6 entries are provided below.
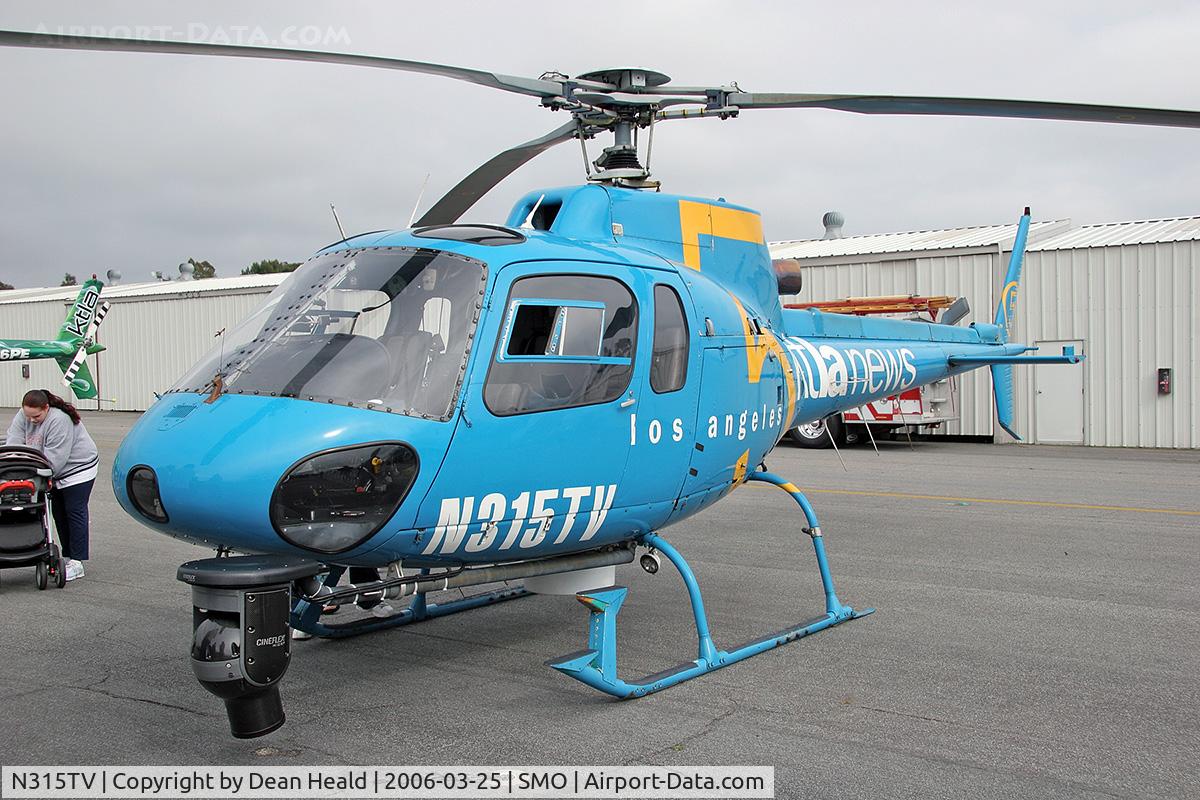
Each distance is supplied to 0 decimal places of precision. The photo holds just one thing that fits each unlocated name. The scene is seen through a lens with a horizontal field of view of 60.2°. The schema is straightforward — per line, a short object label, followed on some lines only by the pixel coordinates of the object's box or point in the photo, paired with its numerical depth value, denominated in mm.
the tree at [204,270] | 72850
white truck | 18859
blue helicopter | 4234
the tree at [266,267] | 56009
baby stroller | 7887
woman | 8234
